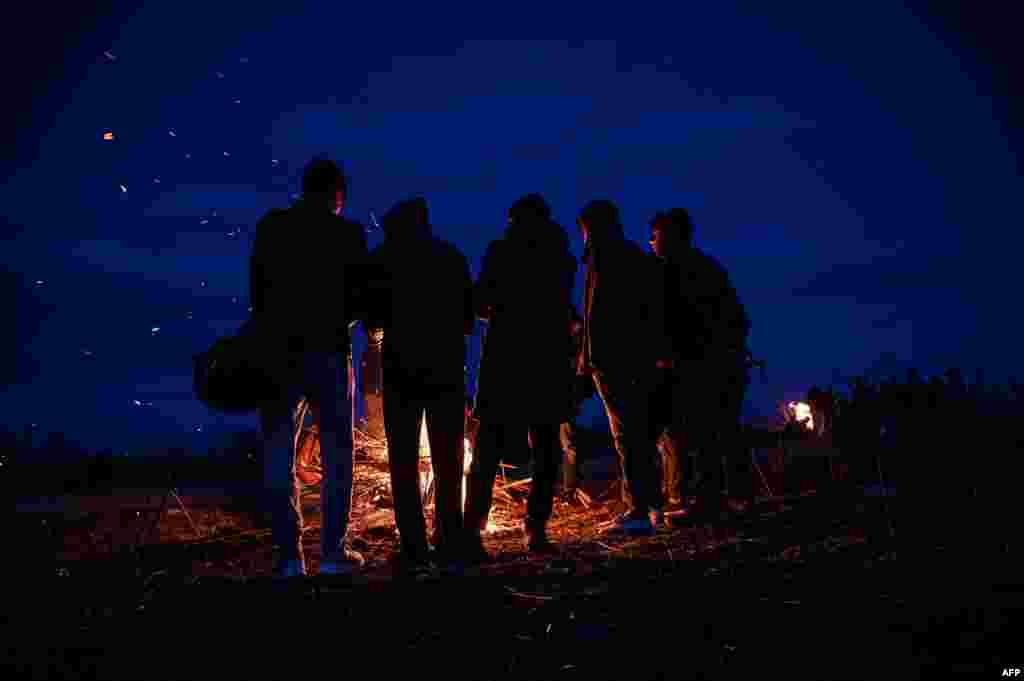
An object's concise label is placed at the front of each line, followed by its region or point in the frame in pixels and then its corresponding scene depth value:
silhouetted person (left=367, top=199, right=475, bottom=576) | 3.91
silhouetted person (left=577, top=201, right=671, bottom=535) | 4.66
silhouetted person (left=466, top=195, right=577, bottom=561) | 4.17
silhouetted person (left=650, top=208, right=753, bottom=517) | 4.94
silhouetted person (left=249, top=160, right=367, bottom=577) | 3.62
